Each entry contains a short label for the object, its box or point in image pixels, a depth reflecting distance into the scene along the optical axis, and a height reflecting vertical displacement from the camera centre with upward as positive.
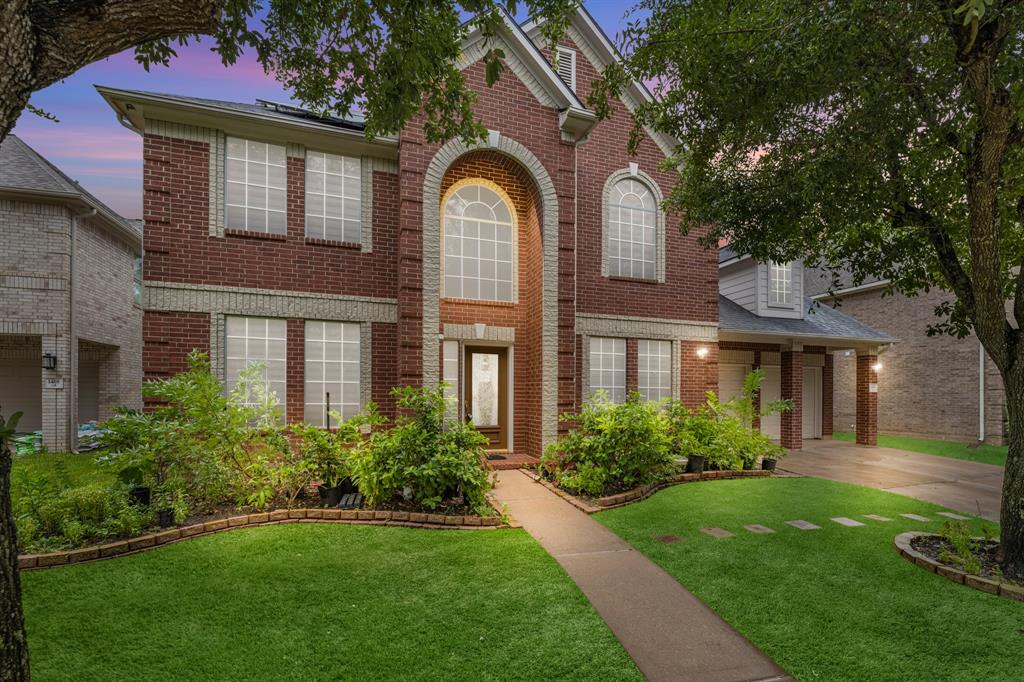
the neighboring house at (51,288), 11.04 +1.63
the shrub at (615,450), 7.80 -1.55
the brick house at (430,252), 8.45 +2.06
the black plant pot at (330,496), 6.49 -1.89
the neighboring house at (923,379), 15.57 -0.82
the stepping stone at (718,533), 6.07 -2.25
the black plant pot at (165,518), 5.52 -1.86
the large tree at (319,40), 2.64 +3.37
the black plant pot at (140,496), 5.69 -1.65
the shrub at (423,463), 6.32 -1.43
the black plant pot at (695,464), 9.41 -2.11
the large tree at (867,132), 4.67 +2.58
